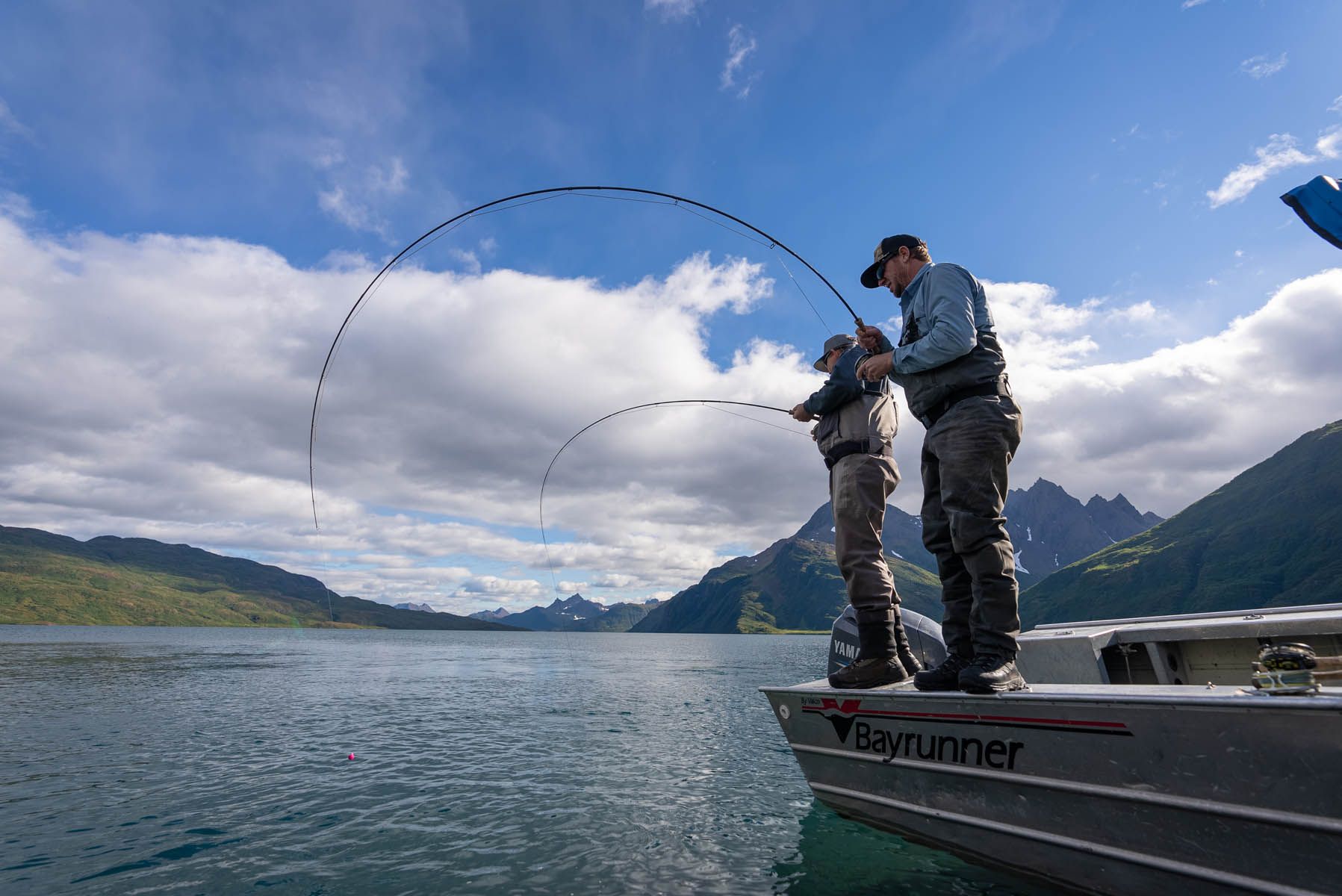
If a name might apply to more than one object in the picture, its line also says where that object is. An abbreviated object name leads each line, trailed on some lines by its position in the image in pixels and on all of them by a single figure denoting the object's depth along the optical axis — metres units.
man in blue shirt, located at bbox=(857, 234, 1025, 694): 4.71
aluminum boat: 3.51
